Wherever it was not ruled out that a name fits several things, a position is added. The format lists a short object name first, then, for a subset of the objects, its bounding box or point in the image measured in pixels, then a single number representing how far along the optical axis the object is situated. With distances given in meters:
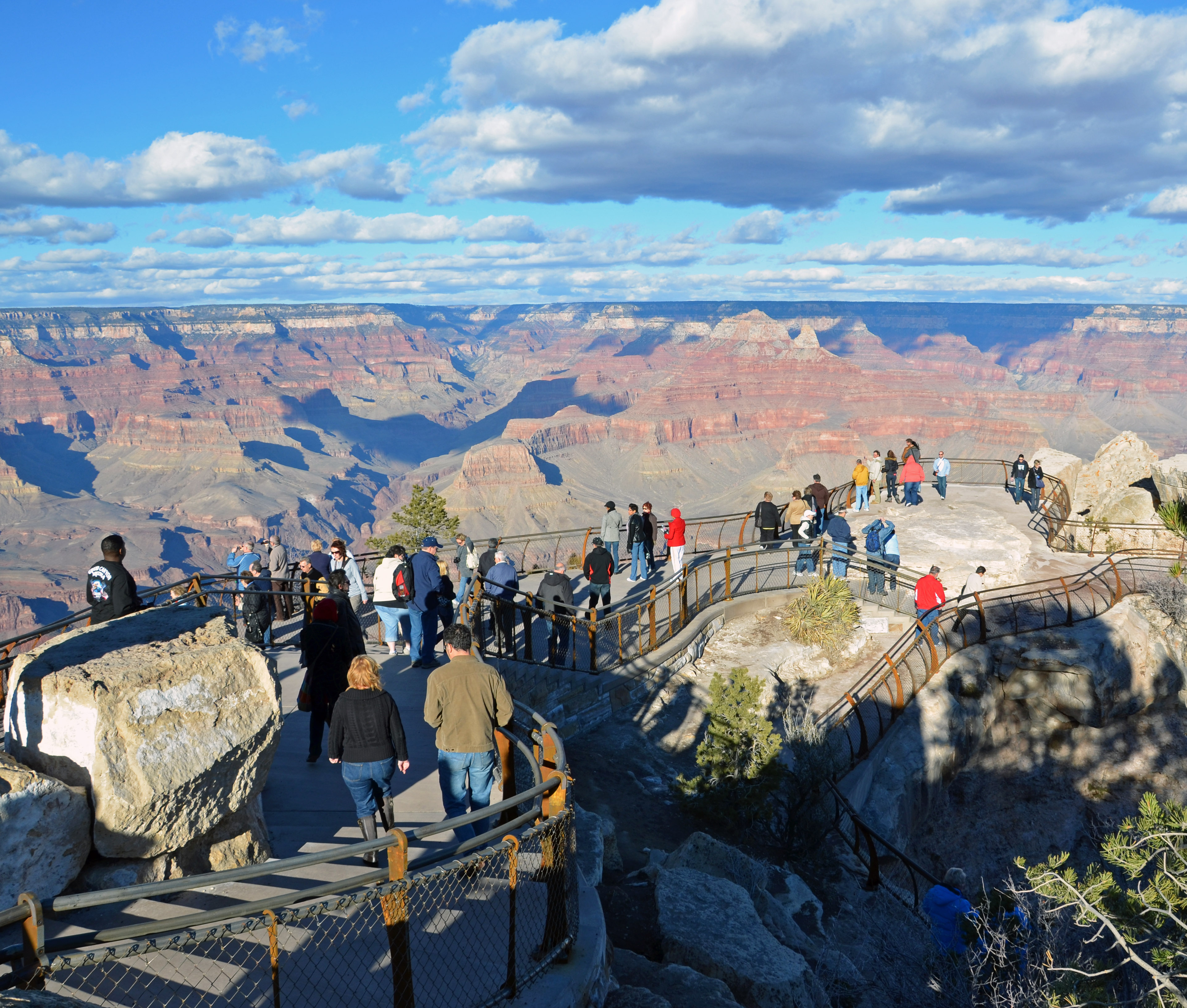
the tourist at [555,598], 11.68
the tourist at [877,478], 24.45
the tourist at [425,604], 10.62
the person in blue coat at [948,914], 7.30
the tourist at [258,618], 12.23
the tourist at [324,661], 7.60
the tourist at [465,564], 12.70
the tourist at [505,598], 11.73
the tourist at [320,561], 12.90
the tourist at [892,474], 23.81
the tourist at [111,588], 7.73
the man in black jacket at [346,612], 7.92
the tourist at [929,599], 13.62
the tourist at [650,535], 16.17
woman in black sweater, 5.84
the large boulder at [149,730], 4.86
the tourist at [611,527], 15.59
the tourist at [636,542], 15.80
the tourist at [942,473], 24.22
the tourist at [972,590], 14.67
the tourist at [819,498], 18.16
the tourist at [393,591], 10.78
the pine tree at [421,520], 32.09
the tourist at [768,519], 17.12
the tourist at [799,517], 17.33
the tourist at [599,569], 13.05
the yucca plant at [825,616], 14.68
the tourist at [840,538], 17.02
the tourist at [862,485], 21.45
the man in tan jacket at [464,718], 5.98
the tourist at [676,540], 15.45
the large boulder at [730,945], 5.87
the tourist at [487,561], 13.54
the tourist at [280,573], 14.44
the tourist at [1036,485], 23.61
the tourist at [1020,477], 23.94
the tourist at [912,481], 22.31
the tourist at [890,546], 16.59
